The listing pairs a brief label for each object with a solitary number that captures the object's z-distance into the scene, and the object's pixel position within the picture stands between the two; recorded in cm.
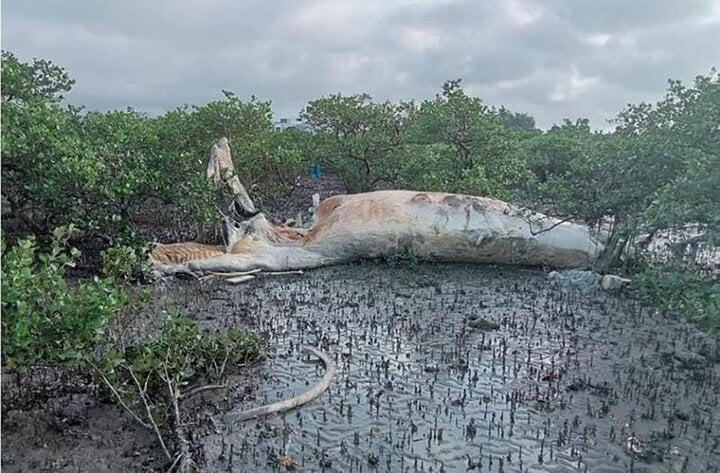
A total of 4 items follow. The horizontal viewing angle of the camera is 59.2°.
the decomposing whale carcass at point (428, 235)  1361
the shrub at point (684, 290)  596
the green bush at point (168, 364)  589
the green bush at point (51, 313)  484
